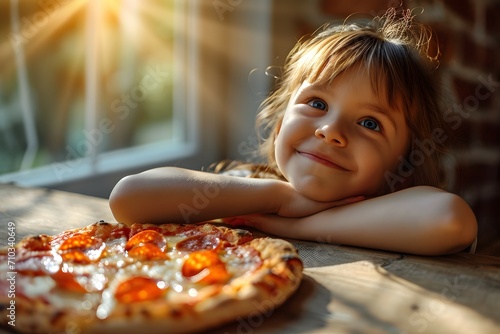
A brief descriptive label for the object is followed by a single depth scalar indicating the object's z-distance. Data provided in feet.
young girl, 3.30
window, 5.19
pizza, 2.06
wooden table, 2.20
